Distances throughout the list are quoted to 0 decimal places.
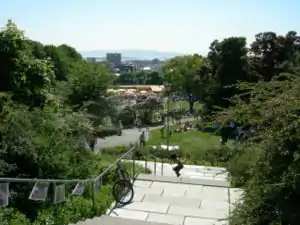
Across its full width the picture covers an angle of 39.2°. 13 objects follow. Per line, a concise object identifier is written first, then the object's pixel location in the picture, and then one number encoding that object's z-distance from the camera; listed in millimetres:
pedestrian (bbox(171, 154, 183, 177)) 15539
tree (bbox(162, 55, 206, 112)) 58891
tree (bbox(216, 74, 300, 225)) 5215
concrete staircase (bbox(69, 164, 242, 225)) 9664
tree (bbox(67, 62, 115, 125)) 19469
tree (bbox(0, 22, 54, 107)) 12430
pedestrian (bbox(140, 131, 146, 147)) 24402
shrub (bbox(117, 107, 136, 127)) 43300
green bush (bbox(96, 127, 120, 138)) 26066
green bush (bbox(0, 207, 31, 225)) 8156
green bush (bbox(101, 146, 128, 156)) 23728
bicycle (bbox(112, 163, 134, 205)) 10695
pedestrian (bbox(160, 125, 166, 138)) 36681
